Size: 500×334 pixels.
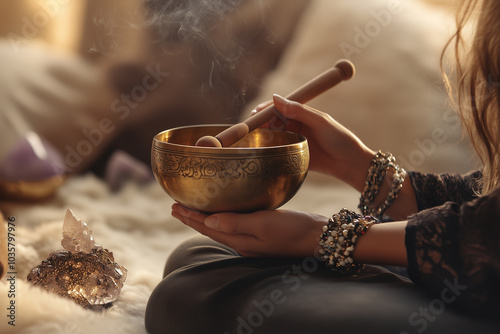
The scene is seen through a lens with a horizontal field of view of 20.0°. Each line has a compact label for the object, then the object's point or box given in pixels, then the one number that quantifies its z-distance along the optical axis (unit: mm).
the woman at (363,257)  1170
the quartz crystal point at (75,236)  1328
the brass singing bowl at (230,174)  1215
